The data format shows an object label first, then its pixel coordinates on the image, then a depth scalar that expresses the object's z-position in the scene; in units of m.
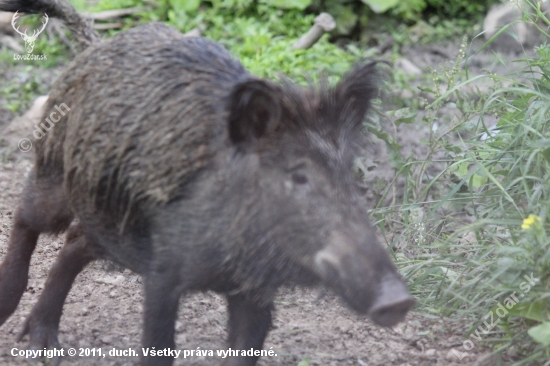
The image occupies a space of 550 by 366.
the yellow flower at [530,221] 6.83
